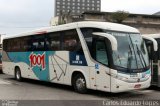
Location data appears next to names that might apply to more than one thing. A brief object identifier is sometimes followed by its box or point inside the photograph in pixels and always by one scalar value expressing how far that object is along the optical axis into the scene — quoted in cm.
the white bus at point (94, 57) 1422
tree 4238
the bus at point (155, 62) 1697
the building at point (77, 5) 7138
